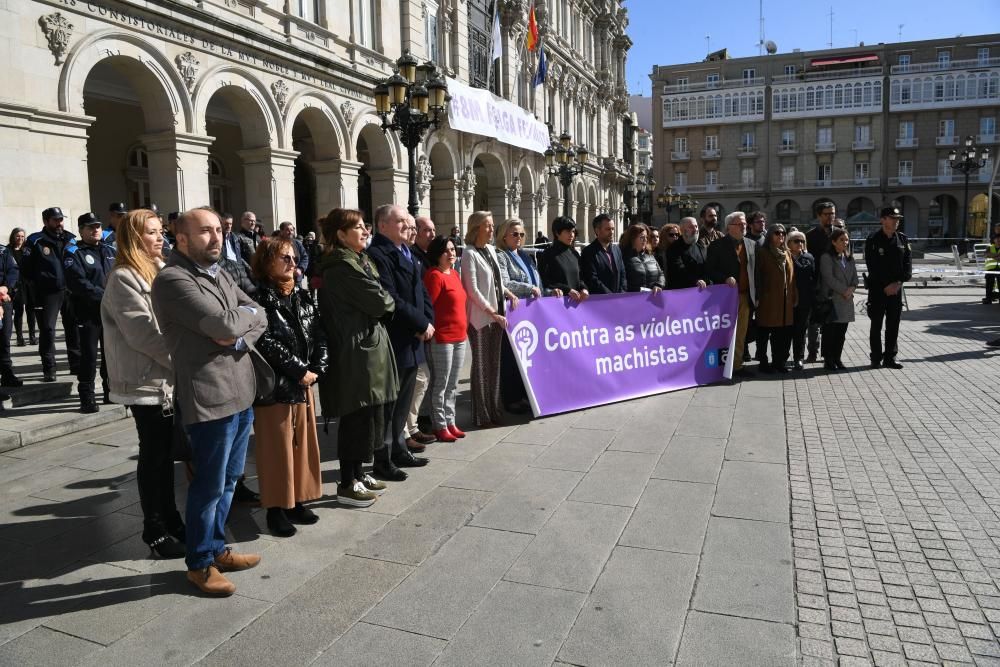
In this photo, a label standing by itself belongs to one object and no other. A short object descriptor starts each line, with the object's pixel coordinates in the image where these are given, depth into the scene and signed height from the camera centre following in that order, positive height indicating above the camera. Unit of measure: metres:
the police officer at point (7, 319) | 7.63 -0.42
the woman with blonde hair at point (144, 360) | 3.50 -0.41
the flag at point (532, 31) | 25.54 +8.79
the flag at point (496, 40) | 22.41 +7.57
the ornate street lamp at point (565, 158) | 22.76 +3.83
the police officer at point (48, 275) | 8.03 +0.09
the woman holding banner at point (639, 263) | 7.92 +0.06
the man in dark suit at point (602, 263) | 7.38 +0.08
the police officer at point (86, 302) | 6.82 -0.20
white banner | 20.77 +5.08
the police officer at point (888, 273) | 8.84 -0.13
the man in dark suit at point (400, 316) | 4.95 -0.30
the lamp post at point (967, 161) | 33.72 +4.88
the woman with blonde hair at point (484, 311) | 6.14 -0.34
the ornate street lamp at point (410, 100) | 12.46 +3.18
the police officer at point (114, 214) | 7.53 +0.72
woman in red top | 5.77 -0.44
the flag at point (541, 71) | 26.30 +7.60
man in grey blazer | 3.15 -0.38
